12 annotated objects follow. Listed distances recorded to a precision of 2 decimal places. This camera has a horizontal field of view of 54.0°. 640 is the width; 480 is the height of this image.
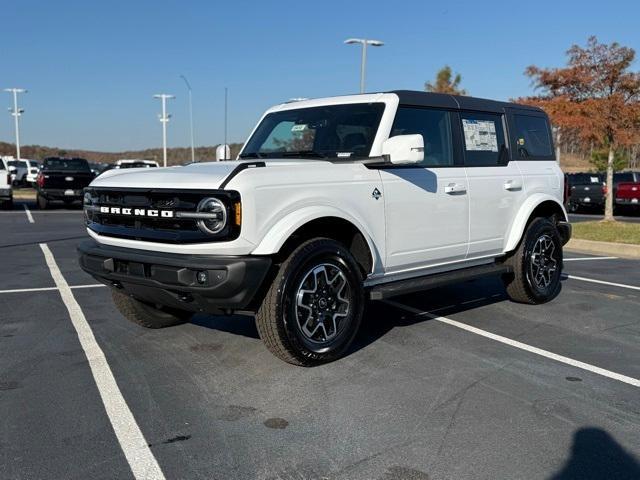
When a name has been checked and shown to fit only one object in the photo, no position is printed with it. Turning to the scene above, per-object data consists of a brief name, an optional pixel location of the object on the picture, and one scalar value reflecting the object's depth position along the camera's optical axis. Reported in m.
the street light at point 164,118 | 42.56
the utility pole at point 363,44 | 27.16
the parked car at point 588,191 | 23.67
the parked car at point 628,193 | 22.09
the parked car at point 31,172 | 36.21
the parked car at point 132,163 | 22.16
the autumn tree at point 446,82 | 29.05
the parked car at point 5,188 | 20.22
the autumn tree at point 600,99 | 14.81
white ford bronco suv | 4.02
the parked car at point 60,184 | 21.06
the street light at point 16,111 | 49.33
